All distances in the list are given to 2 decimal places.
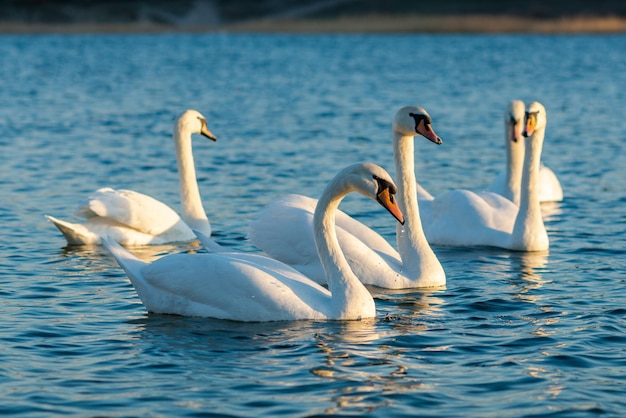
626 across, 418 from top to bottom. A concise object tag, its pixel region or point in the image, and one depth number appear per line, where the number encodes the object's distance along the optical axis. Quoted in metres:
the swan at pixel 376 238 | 19.84
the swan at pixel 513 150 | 26.94
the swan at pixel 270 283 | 16.92
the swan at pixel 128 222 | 23.34
